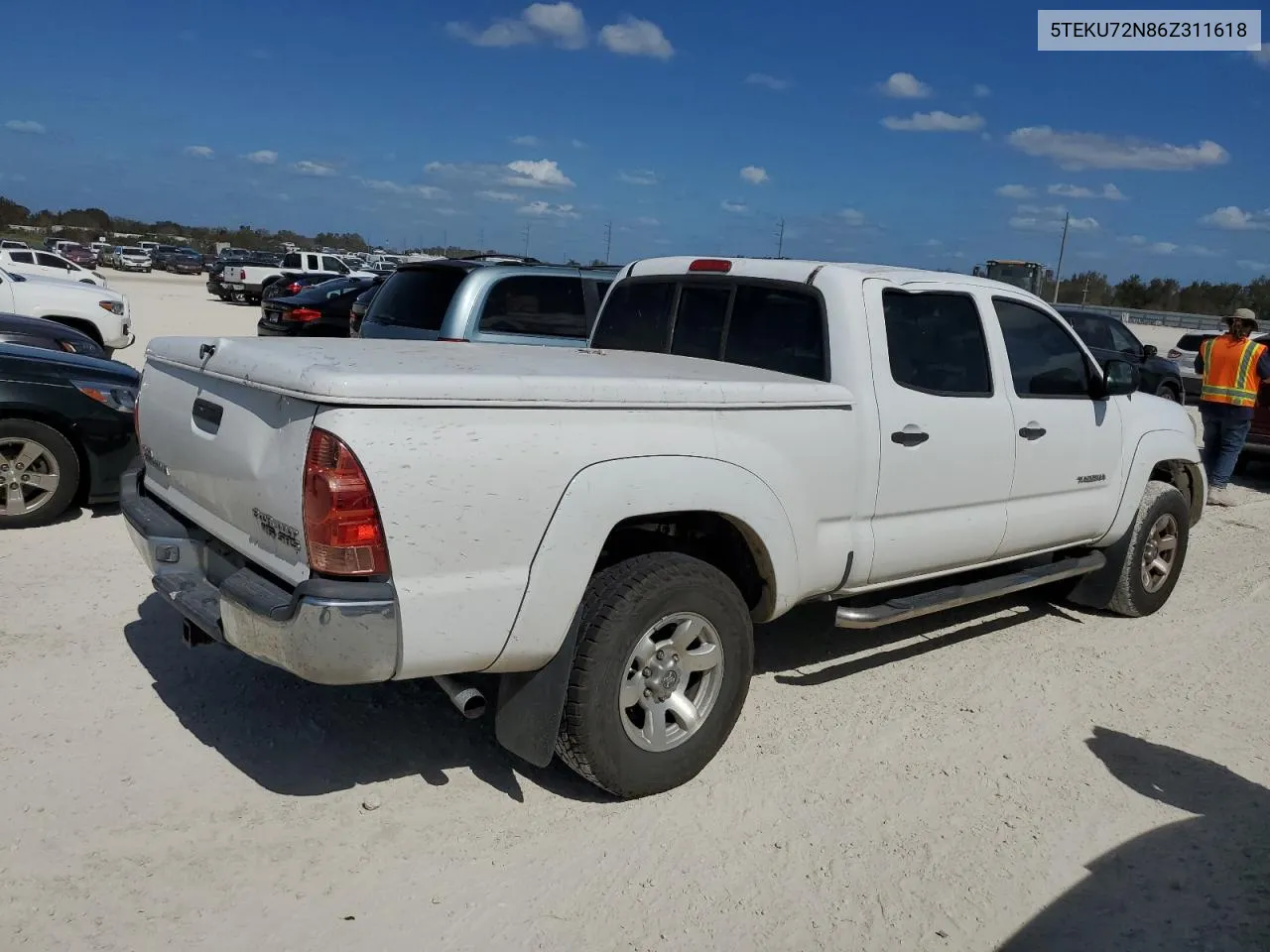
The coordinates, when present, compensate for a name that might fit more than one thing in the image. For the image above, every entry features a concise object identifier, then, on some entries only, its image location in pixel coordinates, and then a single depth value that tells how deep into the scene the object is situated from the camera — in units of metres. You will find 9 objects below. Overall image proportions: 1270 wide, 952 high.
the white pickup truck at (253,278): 33.31
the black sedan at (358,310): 10.42
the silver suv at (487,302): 8.09
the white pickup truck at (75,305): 12.58
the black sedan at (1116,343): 15.98
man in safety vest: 9.91
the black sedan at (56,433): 6.26
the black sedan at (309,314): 17.12
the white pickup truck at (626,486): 2.94
